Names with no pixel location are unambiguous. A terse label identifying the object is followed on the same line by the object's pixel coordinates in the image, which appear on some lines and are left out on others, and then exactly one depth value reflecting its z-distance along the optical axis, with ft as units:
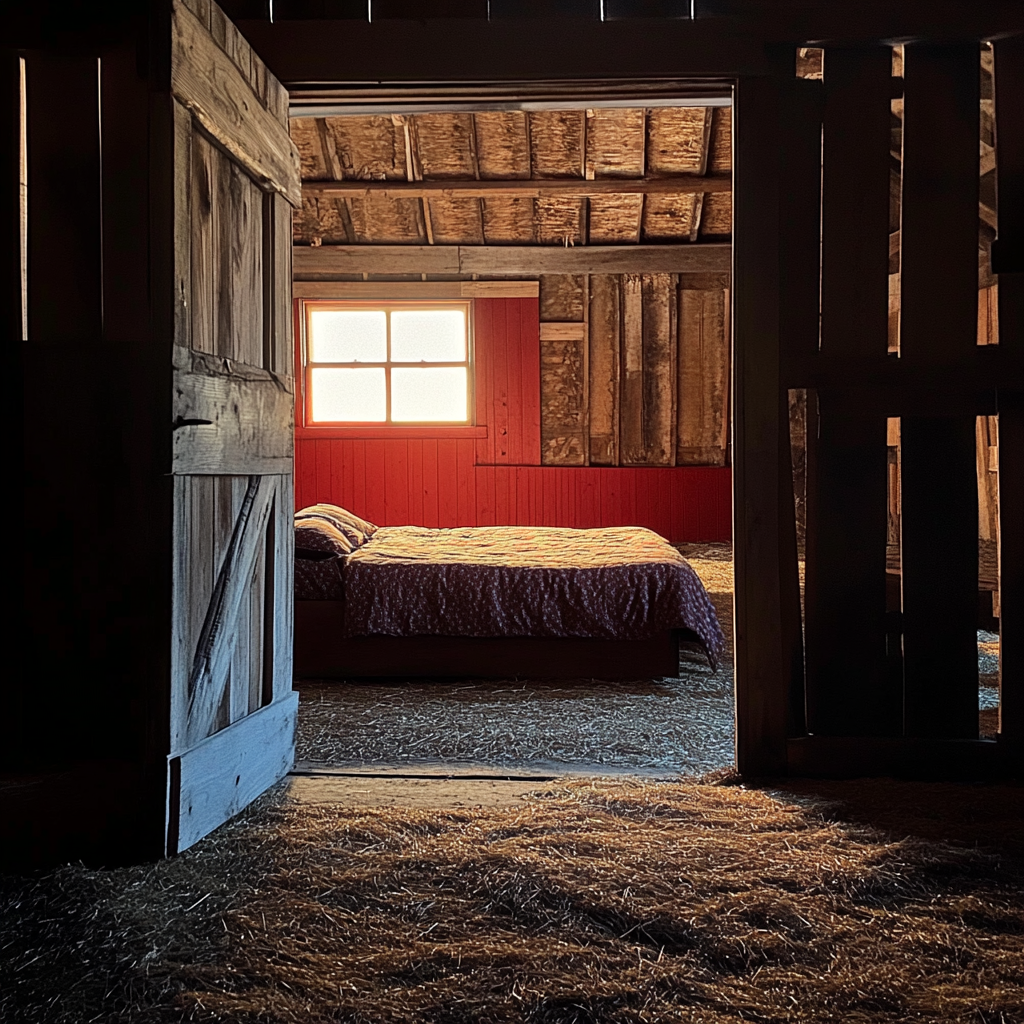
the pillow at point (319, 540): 16.29
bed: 15.66
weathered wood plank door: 8.37
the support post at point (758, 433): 10.19
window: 31.89
